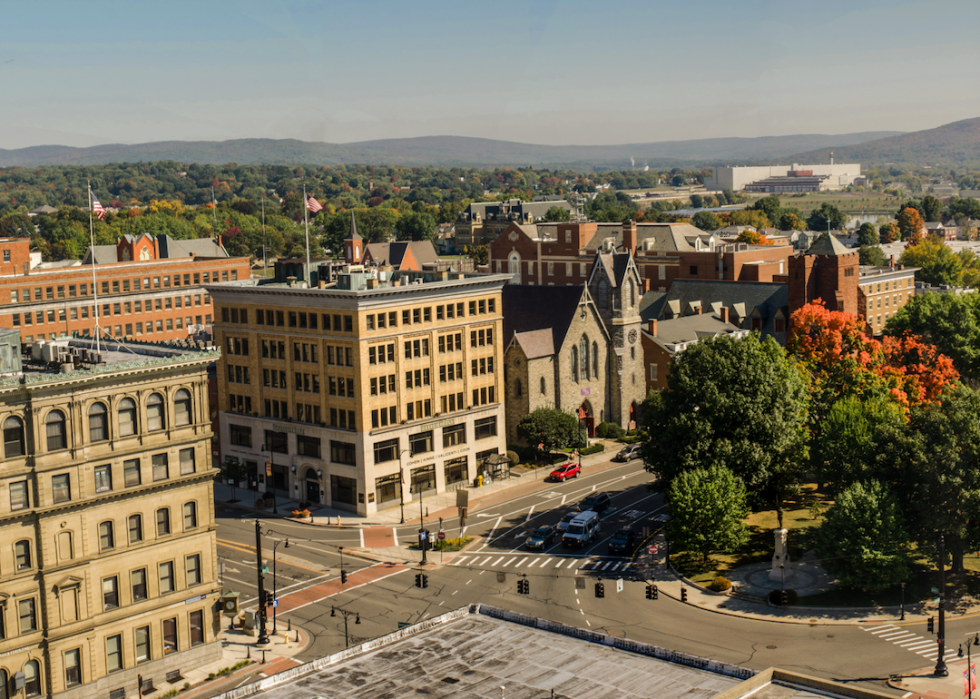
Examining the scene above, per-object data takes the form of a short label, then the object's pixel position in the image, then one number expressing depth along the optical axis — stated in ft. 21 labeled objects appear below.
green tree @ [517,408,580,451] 343.46
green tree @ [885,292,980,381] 387.34
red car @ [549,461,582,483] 325.83
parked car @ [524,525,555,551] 261.85
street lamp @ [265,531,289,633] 214.81
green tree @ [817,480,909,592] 213.87
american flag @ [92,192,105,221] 289.82
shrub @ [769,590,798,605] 220.02
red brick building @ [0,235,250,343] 449.48
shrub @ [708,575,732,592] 229.45
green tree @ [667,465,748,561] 233.55
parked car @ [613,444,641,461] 350.64
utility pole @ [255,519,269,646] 201.36
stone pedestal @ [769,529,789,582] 233.55
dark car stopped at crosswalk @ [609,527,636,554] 257.14
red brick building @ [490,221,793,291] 518.78
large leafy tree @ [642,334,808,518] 251.19
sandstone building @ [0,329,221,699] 173.58
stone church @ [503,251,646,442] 356.59
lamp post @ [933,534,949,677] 179.24
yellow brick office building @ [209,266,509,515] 295.28
